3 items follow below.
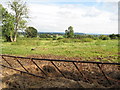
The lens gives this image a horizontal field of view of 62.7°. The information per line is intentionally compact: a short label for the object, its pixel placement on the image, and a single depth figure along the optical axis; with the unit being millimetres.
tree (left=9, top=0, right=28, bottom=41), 21242
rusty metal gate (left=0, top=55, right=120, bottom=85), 4116
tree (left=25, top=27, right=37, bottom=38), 21827
